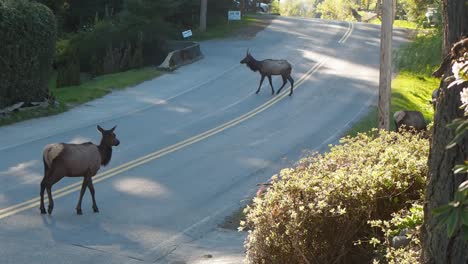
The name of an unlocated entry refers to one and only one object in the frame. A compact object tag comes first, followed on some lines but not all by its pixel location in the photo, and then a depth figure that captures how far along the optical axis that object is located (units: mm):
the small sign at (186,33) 47891
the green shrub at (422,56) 37094
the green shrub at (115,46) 43156
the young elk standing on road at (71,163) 14289
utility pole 21703
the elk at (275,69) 33531
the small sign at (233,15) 58772
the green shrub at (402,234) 7660
